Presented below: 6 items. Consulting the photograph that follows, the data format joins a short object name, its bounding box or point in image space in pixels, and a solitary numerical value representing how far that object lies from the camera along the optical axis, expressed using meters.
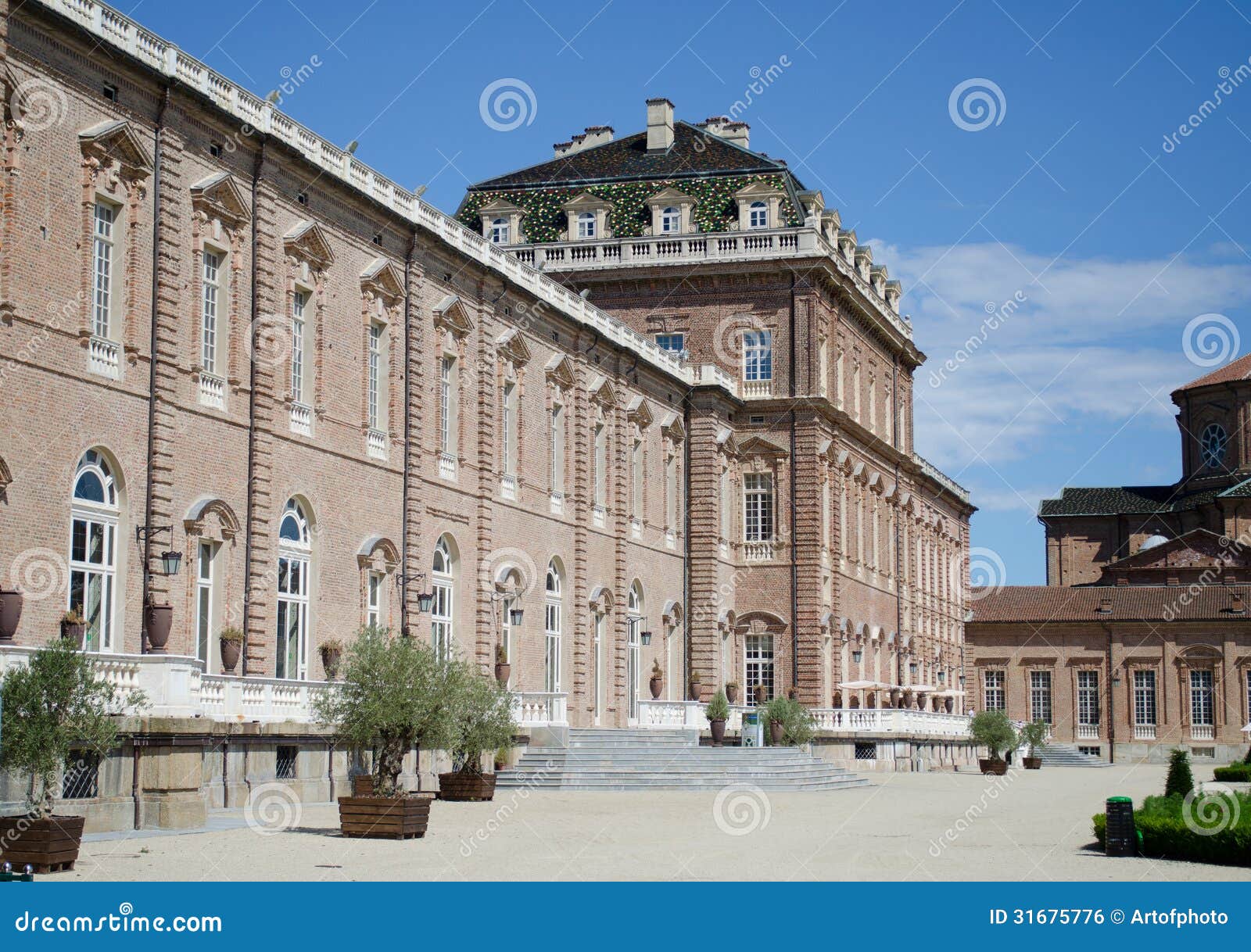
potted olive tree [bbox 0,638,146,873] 17.62
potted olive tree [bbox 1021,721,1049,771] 64.88
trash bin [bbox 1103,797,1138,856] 22.33
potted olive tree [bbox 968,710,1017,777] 59.34
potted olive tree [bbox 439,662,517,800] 30.51
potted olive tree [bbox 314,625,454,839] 24.62
